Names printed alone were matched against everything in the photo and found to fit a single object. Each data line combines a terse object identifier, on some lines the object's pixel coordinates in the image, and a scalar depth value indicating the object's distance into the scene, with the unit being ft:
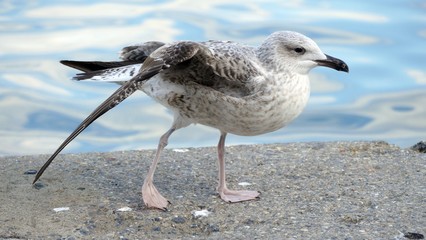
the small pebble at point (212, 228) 18.39
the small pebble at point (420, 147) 23.34
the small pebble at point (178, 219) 18.83
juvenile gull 19.20
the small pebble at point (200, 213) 19.03
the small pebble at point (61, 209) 19.21
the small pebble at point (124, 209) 19.21
